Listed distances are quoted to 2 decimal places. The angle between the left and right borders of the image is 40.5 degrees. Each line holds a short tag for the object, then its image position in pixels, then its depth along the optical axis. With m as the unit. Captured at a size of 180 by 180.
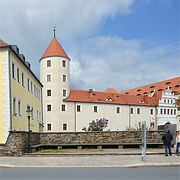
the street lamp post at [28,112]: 18.39
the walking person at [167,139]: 14.76
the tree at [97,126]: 38.16
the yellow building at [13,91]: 19.23
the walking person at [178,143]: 15.11
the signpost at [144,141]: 12.42
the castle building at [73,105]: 50.00
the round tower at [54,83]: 49.59
